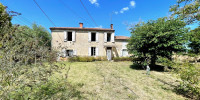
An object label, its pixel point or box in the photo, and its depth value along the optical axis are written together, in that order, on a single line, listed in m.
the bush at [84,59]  10.30
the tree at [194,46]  9.88
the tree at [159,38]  5.09
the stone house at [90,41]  10.72
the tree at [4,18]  1.60
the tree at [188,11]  5.25
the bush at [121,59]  11.06
